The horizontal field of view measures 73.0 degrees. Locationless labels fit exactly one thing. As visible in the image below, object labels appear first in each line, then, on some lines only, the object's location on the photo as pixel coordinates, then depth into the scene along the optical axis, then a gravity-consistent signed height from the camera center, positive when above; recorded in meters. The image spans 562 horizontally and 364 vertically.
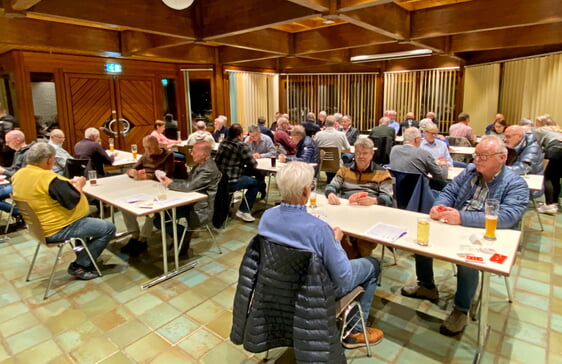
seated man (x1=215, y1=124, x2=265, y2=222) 4.63 -0.53
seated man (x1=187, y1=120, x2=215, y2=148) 3.85 -0.25
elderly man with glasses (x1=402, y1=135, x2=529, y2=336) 2.35 -0.58
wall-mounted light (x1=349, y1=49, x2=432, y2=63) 7.92 +1.22
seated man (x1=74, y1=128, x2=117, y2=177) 4.98 -0.44
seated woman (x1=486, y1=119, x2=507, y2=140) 6.98 -0.30
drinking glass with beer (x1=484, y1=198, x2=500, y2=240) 2.15 -0.60
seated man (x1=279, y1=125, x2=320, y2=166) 5.64 -0.50
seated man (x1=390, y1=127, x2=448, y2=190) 3.63 -0.47
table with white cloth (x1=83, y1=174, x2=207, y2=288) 3.15 -0.72
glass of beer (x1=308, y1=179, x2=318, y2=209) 2.90 -0.66
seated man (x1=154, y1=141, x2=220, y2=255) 3.62 -0.65
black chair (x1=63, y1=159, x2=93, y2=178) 4.48 -0.58
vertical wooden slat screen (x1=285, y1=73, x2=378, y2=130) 10.37 +0.49
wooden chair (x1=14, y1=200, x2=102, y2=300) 2.91 -0.85
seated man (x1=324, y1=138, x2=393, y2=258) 3.21 -0.57
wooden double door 7.80 +0.23
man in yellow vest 2.96 -0.62
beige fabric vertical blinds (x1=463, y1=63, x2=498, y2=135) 8.37 +0.37
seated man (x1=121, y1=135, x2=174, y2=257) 4.08 -0.58
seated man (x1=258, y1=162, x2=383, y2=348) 1.76 -0.52
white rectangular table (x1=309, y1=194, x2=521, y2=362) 1.94 -0.72
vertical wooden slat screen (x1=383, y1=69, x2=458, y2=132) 9.38 +0.47
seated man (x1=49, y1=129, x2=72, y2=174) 4.73 -0.43
